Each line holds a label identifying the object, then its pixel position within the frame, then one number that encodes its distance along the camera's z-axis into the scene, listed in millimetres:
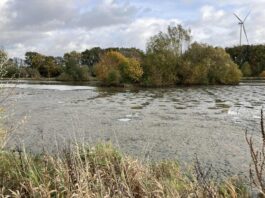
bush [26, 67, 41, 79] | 52850
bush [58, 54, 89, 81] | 46687
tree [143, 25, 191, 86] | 35791
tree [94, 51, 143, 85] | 35737
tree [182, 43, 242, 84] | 35286
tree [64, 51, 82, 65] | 62613
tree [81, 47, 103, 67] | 66279
